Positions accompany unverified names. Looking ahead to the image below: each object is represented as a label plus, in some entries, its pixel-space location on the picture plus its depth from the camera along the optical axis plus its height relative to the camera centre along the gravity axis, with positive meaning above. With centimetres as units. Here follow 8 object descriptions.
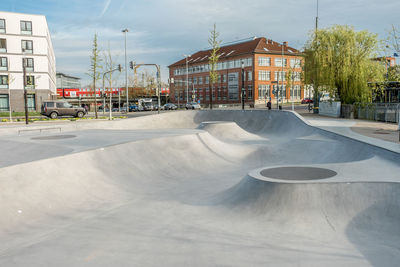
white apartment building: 4838 +854
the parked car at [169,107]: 5750 +39
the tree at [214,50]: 4209 +794
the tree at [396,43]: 1411 +299
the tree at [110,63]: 3841 +583
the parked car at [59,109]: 3075 +6
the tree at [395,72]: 1528 +185
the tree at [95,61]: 3344 +521
